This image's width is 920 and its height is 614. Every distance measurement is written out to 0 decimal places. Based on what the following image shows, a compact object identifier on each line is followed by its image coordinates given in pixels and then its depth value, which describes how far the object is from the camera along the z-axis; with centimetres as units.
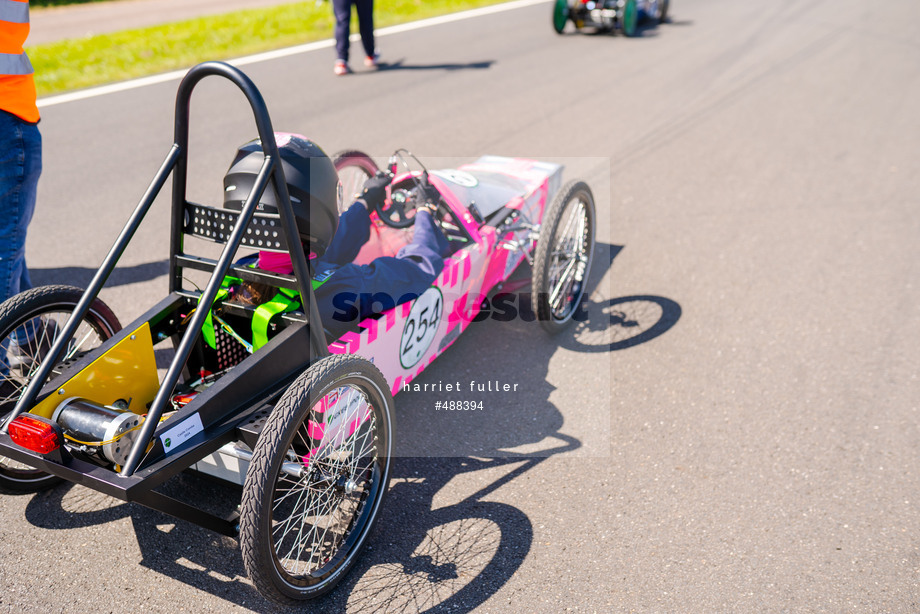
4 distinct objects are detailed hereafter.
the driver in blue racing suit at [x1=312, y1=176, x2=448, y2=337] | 313
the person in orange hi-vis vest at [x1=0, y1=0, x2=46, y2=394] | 317
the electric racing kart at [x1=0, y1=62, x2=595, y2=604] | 221
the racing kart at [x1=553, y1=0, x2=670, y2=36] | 1230
